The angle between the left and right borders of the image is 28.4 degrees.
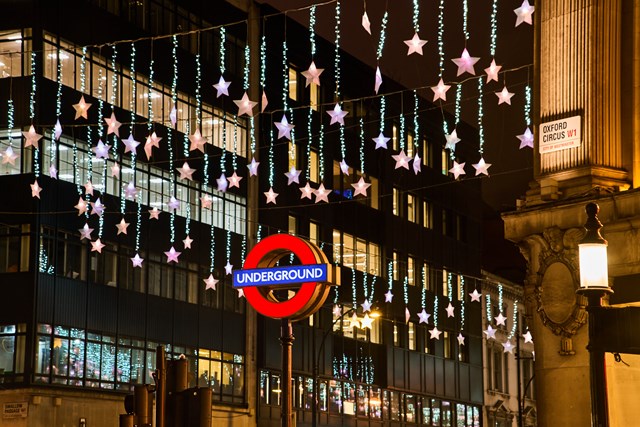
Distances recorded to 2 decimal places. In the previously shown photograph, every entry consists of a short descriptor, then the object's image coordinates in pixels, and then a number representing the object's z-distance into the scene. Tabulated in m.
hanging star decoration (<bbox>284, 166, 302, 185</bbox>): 39.64
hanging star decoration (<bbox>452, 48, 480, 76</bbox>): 24.14
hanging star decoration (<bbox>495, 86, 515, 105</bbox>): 27.73
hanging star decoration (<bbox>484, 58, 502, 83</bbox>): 24.89
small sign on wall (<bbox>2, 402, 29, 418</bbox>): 44.66
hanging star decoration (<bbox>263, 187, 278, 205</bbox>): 45.69
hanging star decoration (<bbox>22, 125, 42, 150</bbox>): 34.38
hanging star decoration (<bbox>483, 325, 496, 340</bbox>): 75.94
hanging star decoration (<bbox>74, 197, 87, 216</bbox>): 44.03
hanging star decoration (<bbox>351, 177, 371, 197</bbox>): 40.66
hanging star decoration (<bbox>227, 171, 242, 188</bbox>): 42.74
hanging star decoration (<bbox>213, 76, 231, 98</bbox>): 32.53
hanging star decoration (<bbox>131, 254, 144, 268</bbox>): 49.19
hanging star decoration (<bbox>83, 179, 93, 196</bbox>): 40.01
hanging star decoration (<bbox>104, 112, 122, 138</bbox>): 35.19
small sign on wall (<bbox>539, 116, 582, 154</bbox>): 21.98
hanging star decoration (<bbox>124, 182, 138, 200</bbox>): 45.50
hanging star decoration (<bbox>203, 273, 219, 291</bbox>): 52.94
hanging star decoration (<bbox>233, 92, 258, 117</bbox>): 30.44
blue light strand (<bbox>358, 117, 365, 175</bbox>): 67.69
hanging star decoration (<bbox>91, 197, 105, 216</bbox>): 45.06
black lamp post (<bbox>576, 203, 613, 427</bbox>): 13.53
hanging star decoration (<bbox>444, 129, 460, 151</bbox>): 31.84
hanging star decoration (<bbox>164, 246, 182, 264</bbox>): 48.19
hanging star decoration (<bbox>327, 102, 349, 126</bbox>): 31.98
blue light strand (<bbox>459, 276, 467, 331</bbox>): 77.00
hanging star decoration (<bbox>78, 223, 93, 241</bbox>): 46.77
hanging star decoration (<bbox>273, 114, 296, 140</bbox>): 35.59
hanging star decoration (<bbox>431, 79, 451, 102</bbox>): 26.75
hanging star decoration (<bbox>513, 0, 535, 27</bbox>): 22.38
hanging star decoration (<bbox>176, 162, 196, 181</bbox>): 40.91
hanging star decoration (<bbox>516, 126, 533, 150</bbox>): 28.33
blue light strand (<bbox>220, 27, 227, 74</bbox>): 57.16
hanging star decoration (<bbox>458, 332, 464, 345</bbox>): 69.19
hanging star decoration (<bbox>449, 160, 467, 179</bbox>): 34.09
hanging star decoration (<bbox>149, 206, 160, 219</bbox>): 44.67
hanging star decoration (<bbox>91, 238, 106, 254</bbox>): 46.06
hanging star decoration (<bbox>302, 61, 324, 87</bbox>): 27.66
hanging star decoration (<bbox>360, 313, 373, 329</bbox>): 48.96
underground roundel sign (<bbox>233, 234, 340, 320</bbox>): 16.61
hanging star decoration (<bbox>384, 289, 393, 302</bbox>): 62.57
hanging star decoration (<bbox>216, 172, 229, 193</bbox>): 44.44
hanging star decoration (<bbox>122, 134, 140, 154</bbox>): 40.74
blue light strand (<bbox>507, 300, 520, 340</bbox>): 83.94
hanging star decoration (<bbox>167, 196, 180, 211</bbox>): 46.60
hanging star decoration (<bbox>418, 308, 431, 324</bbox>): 62.22
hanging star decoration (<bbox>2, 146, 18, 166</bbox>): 39.12
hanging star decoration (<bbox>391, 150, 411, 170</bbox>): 33.90
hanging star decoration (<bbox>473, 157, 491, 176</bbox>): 32.34
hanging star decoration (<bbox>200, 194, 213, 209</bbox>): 47.03
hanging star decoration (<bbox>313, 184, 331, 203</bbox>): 38.76
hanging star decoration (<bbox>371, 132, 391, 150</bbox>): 35.22
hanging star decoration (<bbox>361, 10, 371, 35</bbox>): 23.27
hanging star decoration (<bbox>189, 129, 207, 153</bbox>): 34.47
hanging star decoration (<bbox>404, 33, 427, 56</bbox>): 23.78
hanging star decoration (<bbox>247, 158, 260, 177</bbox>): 38.84
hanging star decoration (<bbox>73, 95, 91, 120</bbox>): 35.38
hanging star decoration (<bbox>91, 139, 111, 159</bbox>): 39.78
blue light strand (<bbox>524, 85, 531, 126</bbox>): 27.81
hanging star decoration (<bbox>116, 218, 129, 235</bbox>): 45.88
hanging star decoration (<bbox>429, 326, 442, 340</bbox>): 65.57
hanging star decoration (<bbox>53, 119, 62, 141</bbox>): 37.67
